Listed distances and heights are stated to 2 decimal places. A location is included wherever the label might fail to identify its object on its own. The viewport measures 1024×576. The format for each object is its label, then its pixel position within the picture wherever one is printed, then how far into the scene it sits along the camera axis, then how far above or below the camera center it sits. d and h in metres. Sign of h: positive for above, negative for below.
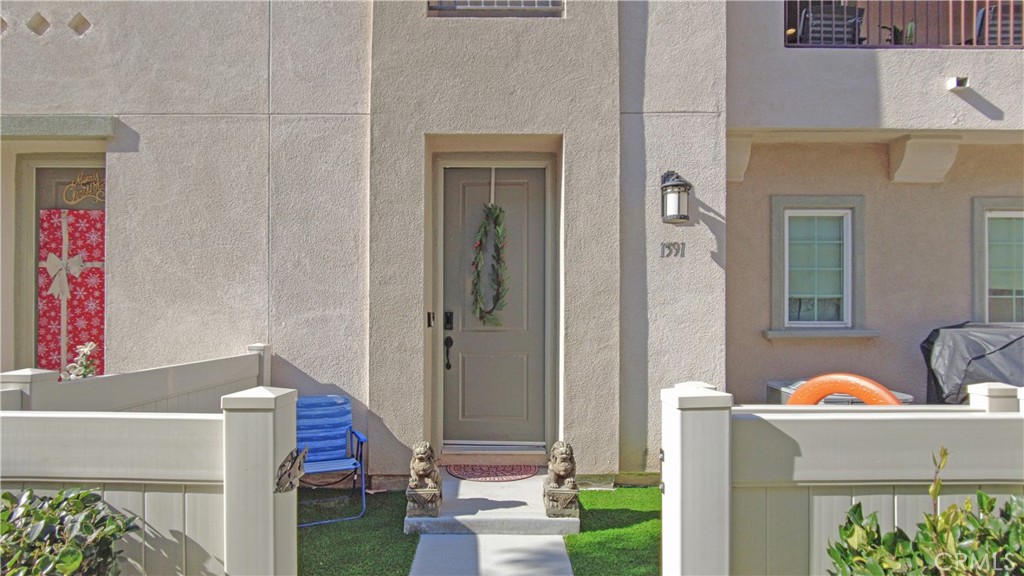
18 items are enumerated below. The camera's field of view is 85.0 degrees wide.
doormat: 4.85 -1.59
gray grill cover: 4.92 -0.55
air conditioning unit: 4.85 -0.91
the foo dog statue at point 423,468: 4.08 -1.27
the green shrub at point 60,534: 1.95 -0.88
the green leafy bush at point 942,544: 1.91 -0.88
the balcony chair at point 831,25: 5.76 +2.80
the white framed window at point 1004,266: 5.95 +0.34
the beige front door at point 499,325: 5.44 -0.29
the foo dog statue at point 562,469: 4.05 -1.27
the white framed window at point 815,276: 5.97 +0.22
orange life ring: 4.42 -0.76
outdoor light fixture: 4.80 +0.84
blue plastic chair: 4.39 -1.14
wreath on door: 5.37 +0.28
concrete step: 3.97 -1.61
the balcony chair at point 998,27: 5.66 +2.88
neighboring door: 5.43 +0.23
